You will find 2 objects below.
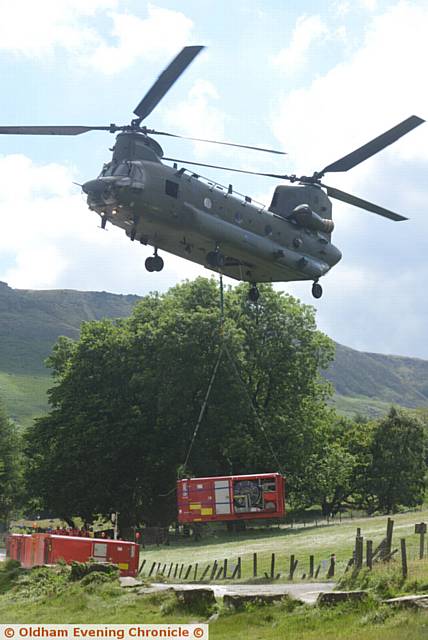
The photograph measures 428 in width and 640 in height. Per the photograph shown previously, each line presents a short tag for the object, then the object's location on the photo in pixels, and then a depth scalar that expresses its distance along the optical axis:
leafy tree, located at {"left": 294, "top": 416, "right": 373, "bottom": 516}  65.19
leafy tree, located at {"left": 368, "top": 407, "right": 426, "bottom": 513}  92.88
